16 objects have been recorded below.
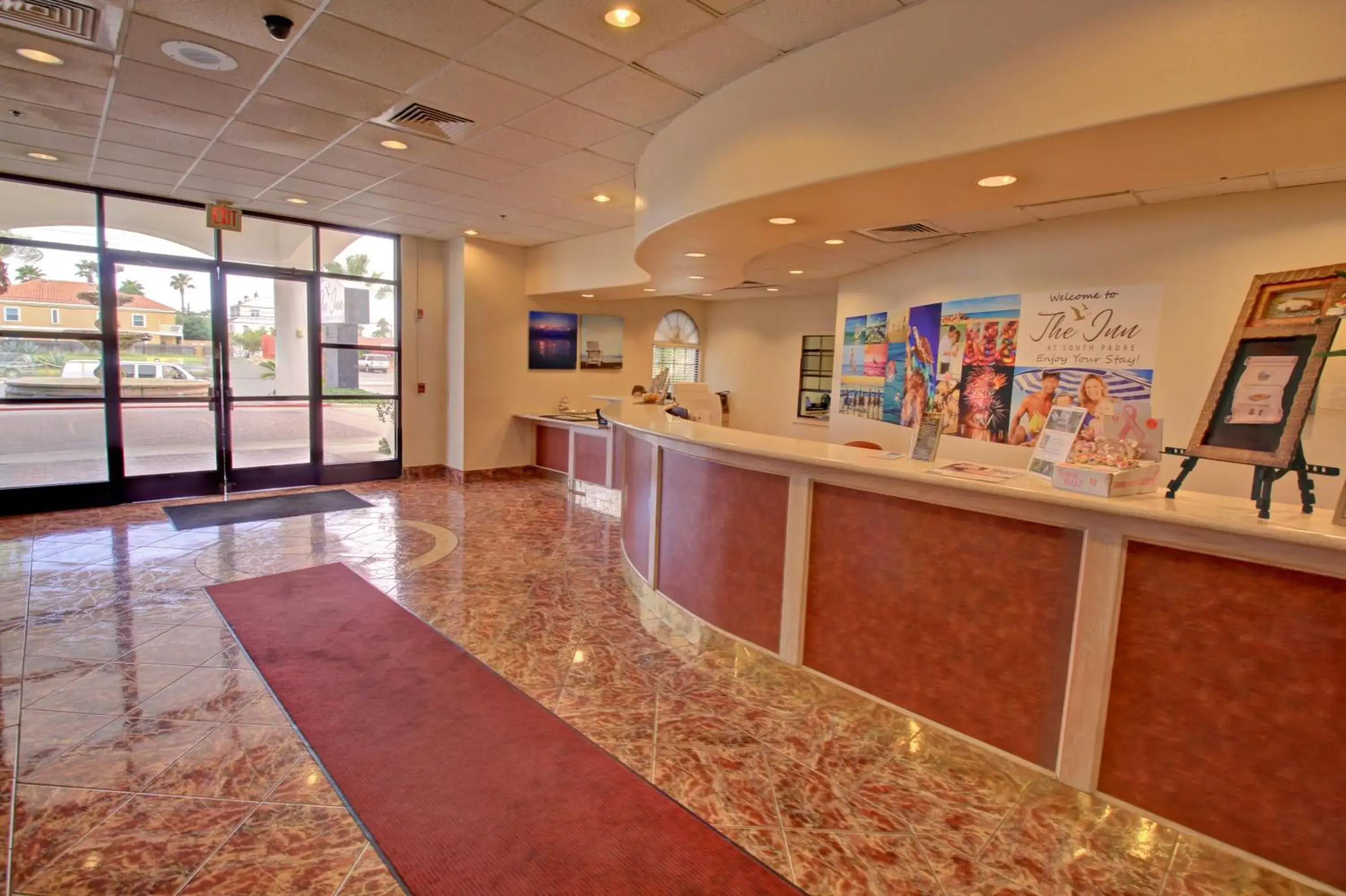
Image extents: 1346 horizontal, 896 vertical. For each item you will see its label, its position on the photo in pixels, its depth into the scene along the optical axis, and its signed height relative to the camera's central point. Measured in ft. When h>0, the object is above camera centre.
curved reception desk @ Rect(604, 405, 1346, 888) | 6.79 -2.88
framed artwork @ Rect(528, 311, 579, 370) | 30.45 +1.54
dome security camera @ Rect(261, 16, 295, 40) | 10.41 +5.32
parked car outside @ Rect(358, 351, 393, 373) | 27.71 +0.07
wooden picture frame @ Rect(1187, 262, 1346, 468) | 6.79 +0.66
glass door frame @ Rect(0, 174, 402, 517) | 21.48 -1.99
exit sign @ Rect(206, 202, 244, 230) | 22.34 +4.82
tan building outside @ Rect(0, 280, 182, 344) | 20.51 +1.33
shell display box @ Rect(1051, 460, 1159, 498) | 7.76 -0.97
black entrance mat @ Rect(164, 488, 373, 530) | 21.01 -5.12
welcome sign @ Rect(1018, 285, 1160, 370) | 16.60 +1.86
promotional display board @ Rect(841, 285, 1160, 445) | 16.93 +1.09
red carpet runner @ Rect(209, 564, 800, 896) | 7.02 -5.27
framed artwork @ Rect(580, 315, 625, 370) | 32.53 +1.65
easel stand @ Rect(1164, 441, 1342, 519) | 6.89 -0.78
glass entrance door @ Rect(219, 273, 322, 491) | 24.64 -0.86
